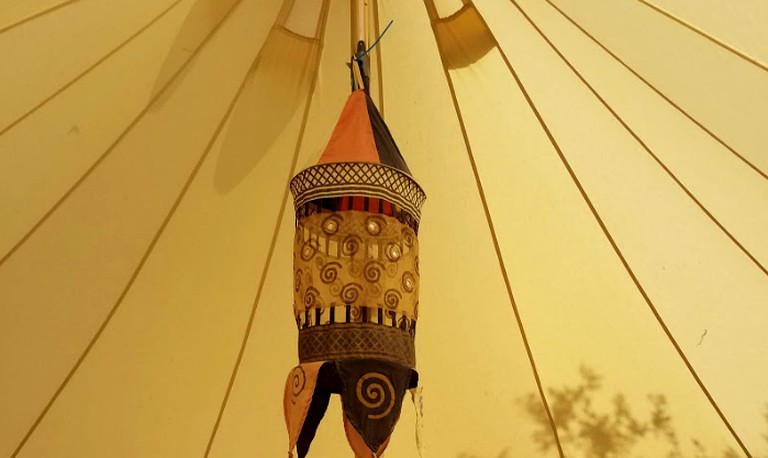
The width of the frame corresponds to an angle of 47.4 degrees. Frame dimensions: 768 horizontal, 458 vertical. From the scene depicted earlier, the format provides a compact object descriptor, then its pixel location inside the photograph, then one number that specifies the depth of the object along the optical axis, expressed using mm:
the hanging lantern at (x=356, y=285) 2047
